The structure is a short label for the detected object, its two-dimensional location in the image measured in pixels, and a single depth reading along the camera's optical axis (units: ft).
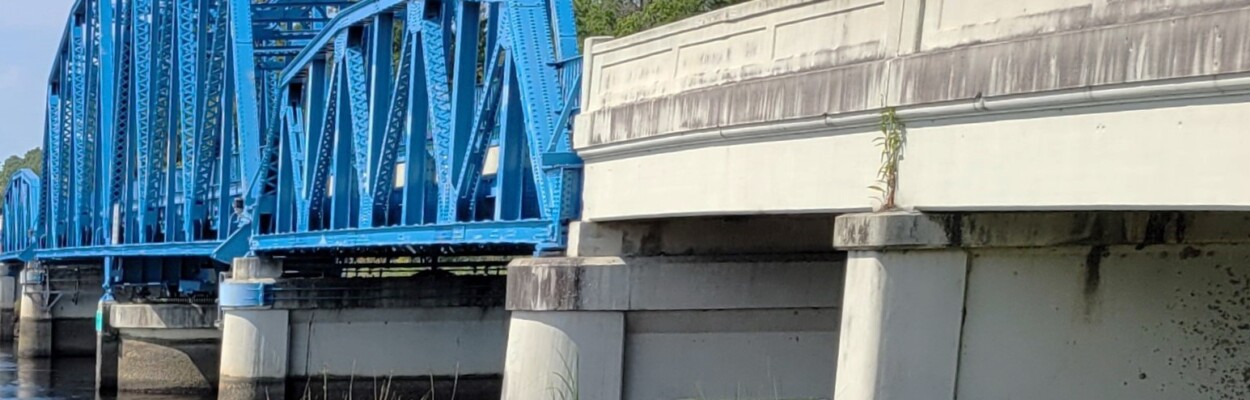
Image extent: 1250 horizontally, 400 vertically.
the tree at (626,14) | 155.43
